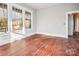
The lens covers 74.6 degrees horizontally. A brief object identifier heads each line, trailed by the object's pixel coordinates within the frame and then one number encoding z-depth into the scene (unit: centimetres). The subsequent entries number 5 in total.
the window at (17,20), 221
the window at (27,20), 290
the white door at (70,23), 335
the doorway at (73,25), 335
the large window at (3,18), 189
